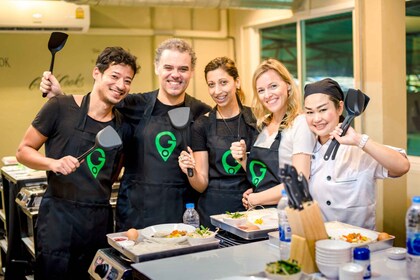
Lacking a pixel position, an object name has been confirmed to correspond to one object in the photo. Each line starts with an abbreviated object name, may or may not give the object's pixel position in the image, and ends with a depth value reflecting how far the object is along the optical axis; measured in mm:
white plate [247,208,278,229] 2203
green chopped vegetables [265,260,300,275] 1554
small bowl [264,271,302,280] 1539
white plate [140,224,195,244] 2054
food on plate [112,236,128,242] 2109
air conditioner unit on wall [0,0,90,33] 4316
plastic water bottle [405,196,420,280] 1601
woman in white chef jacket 2166
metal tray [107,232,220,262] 1922
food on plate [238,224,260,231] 2146
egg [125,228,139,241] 2121
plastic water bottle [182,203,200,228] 2393
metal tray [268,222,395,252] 1857
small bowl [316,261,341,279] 1612
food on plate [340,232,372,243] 1864
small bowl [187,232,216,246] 2020
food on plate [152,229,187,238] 2125
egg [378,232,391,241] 1893
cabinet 3758
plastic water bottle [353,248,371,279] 1587
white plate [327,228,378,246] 1900
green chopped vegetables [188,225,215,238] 2076
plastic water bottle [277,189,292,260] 1824
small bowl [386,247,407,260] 1764
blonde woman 2447
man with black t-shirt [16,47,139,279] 2660
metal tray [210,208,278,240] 2106
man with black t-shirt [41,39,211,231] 2721
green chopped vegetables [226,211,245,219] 2305
